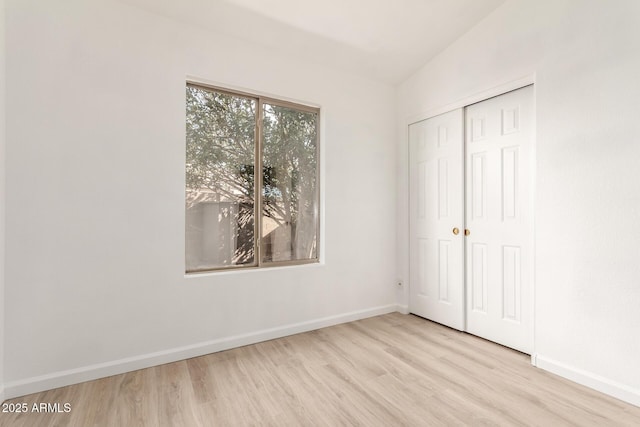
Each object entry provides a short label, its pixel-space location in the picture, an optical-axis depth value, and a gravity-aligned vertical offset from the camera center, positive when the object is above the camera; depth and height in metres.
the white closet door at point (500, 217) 2.51 -0.02
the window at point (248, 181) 2.58 +0.30
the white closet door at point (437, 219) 2.99 -0.04
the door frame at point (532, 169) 2.36 +0.36
